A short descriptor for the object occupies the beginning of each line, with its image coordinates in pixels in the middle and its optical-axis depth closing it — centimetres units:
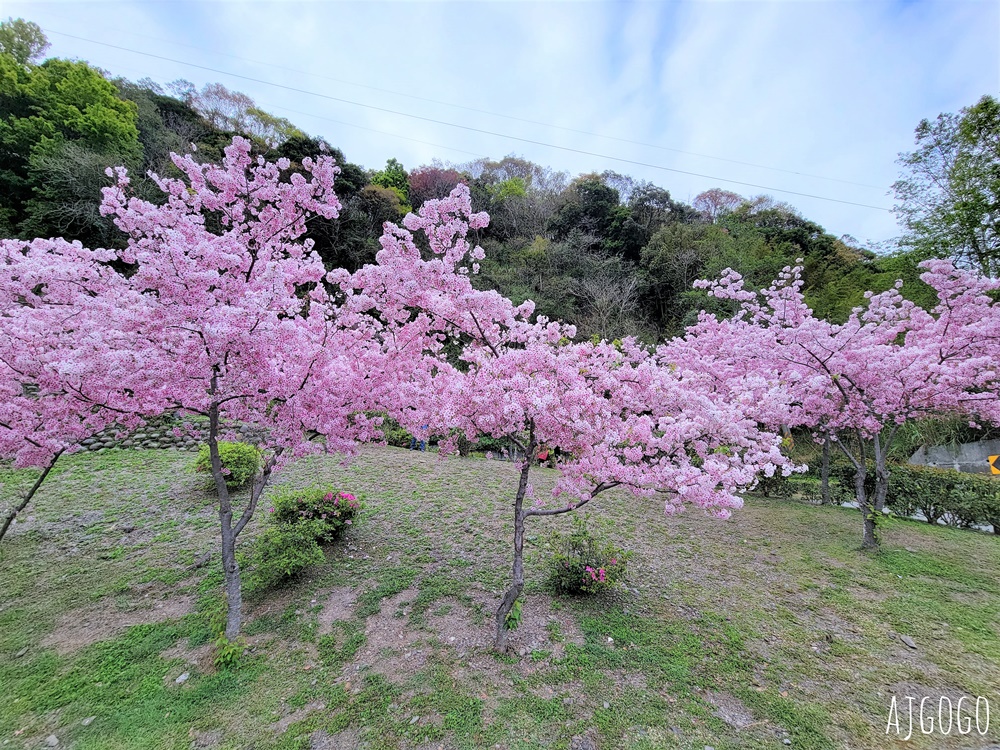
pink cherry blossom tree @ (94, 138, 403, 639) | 304
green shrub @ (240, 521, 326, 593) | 428
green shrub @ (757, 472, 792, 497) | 905
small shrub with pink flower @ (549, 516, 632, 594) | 424
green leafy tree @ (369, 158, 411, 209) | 2338
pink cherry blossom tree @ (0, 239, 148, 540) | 345
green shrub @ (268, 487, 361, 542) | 510
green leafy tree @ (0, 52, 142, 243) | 1266
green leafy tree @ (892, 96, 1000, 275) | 1120
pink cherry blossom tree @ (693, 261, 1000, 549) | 535
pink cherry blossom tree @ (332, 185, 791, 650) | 322
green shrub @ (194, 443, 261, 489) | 696
